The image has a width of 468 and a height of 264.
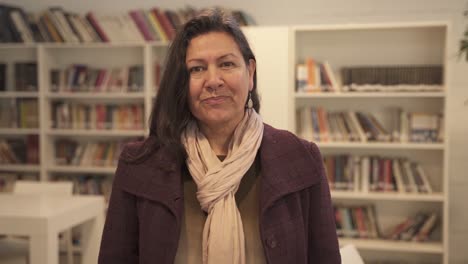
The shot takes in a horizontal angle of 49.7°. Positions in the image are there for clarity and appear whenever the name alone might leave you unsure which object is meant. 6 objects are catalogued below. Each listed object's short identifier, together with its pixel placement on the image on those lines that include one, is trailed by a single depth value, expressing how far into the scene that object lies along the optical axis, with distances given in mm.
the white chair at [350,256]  1866
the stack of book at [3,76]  4801
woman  1387
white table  2594
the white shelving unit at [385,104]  3965
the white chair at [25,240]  3134
